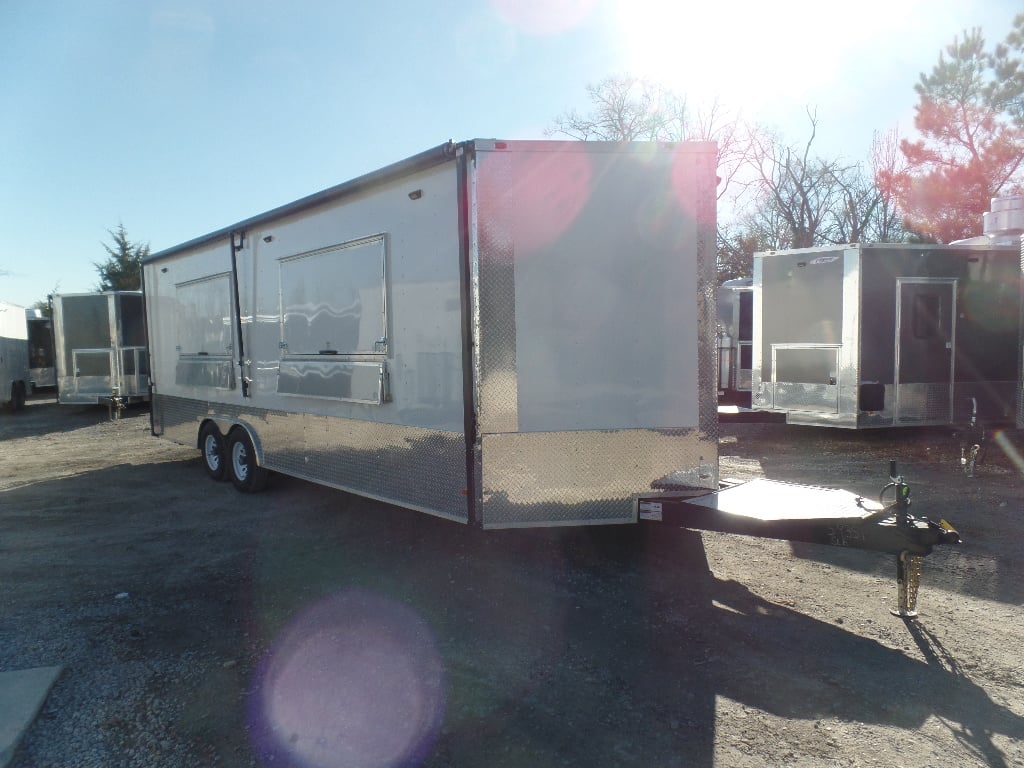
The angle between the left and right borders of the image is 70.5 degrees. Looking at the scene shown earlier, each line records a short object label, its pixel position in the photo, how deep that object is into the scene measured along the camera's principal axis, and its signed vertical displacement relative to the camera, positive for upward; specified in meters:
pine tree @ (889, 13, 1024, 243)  20.03 +5.63
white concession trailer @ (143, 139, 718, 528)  4.46 +0.09
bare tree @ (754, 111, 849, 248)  27.33 +5.36
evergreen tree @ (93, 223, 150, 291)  30.67 +3.43
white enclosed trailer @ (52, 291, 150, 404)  15.98 +0.11
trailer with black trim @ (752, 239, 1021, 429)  8.58 +0.02
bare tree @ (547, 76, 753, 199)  25.33 +7.59
